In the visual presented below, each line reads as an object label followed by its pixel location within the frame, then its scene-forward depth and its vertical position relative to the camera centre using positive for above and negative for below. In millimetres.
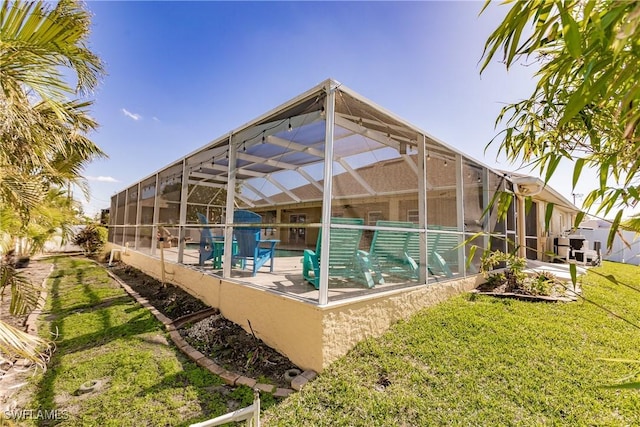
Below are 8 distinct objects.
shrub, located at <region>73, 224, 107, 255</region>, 16047 -846
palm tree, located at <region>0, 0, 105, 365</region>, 2678 +1499
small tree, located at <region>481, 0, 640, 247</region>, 811 +566
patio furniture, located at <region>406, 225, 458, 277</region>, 5000 -339
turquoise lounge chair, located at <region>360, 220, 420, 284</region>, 4330 -333
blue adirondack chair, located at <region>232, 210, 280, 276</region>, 5316 -278
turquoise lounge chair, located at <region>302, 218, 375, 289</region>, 3709 -367
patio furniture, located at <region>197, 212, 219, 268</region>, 6370 -456
